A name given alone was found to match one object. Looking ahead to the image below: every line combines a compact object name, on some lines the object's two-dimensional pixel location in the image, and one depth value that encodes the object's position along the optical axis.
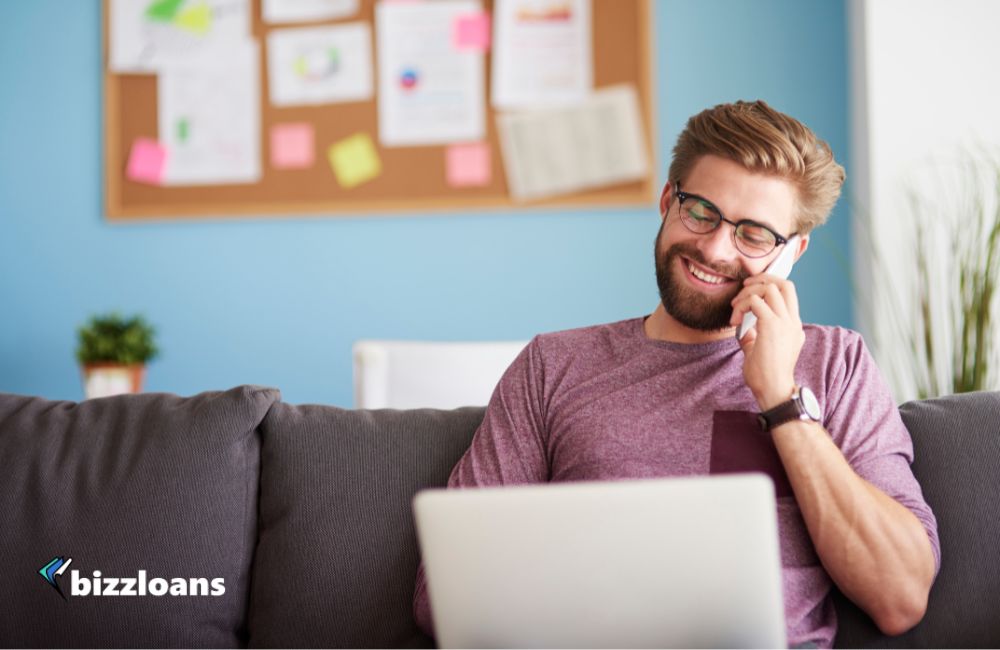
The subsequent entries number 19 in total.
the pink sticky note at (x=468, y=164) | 3.14
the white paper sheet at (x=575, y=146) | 3.06
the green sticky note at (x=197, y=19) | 3.27
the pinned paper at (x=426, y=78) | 3.14
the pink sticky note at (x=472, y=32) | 3.12
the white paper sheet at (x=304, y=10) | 3.19
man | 1.32
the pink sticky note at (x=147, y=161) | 3.30
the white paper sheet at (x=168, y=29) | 3.26
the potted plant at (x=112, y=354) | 2.98
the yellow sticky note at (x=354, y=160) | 3.18
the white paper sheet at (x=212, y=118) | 3.25
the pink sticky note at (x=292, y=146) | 3.22
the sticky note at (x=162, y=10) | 3.29
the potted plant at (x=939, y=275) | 2.55
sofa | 1.50
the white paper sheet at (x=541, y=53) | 3.07
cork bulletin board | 3.05
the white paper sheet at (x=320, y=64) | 3.19
